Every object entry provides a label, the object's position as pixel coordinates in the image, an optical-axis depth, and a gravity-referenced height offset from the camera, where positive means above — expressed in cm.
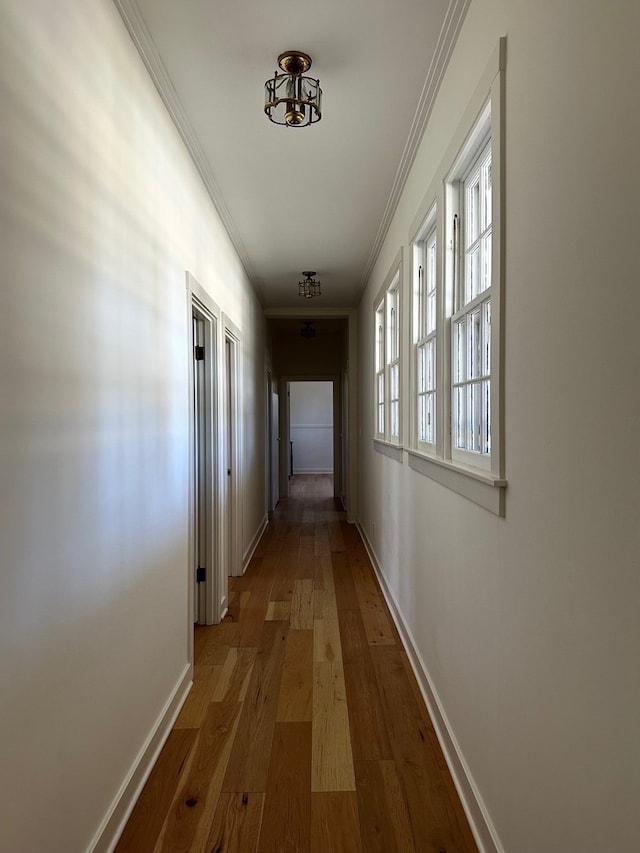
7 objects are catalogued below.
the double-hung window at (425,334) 254 +42
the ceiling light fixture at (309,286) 479 +128
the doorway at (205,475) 319 -35
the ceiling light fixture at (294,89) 195 +126
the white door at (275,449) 758 -48
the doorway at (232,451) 402 -26
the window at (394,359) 362 +42
